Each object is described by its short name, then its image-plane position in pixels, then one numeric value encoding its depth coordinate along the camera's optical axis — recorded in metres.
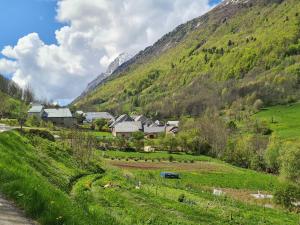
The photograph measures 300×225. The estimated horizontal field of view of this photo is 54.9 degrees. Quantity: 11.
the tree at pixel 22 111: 99.03
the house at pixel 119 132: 128.08
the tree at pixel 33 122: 84.05
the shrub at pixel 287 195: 36.03
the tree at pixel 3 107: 83.29
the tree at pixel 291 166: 53.37
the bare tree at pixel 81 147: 39.97
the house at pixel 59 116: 124.36
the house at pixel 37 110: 118.90
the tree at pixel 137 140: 95.79
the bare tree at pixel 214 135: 99.17
